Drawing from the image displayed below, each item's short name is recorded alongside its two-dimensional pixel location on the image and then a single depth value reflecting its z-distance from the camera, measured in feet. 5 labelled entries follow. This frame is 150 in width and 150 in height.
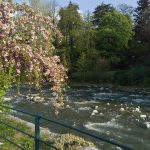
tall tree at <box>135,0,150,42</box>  86.89
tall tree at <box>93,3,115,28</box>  106.69
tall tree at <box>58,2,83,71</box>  94.17
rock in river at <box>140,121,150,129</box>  29.83
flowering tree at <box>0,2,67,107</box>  11.82
